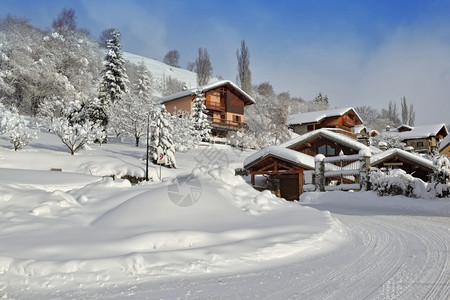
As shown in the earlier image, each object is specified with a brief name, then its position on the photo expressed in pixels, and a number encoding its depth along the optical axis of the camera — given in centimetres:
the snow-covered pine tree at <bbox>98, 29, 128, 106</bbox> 4094
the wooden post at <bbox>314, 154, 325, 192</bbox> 1750
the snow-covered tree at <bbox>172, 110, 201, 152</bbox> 3518
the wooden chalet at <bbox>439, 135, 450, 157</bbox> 3468
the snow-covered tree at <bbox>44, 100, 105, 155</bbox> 2489
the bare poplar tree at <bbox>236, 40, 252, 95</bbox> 7250
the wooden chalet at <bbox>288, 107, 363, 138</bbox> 4627
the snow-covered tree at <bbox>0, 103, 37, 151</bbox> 2311
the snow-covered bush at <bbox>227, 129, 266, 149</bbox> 4400
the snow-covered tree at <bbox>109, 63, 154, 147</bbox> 3512
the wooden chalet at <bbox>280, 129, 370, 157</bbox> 2456
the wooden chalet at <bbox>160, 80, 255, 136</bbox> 4562
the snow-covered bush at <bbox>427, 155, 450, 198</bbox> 1225
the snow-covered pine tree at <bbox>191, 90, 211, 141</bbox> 4056
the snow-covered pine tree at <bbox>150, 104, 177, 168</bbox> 2750
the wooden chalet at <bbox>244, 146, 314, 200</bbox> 1962
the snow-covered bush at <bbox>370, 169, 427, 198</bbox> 1307
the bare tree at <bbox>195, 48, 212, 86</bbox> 7588
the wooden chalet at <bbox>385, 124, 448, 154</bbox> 5423
